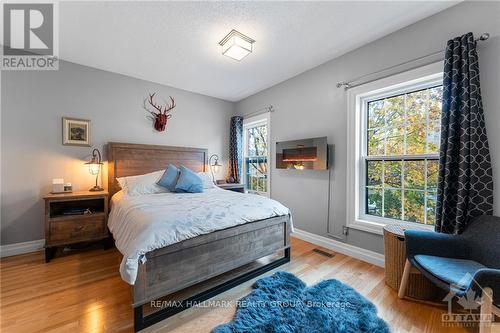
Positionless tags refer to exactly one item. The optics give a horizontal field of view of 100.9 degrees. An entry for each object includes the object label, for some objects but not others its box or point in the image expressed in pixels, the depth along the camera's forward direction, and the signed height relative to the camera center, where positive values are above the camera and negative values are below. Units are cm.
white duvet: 156 -50
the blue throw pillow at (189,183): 309 -28
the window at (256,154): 419 +23
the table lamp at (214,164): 450 +1
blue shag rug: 150 -118
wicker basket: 186 -100
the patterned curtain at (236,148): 455 +37
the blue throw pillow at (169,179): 316 -23
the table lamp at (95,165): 308 -2
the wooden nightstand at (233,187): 401 -43
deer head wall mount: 372 +93
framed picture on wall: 303 +48
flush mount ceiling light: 237 +144
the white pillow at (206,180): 354 -27
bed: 158 -88
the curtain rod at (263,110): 393 +108
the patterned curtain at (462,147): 179 +18
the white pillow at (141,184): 294 -30
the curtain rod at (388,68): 179 +113
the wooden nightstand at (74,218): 256 -72
